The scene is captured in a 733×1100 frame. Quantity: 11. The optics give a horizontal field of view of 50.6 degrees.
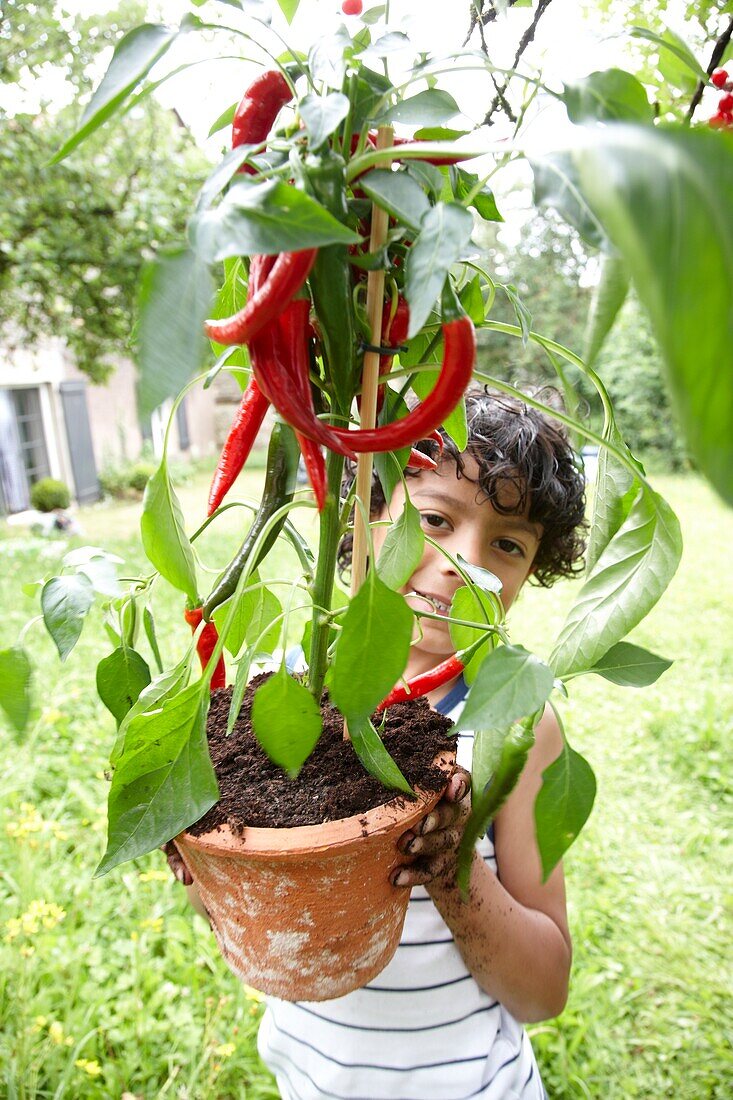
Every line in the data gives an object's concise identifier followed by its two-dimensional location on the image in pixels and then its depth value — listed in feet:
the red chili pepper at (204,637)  1.93
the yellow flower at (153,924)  5.40
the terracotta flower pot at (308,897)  1.75
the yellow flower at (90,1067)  4.32
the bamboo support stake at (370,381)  1.42
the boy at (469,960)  2.91
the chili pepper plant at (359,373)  0.91
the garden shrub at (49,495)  22.11
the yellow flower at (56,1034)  4.45
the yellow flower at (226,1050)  4.51
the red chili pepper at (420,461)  2.09
